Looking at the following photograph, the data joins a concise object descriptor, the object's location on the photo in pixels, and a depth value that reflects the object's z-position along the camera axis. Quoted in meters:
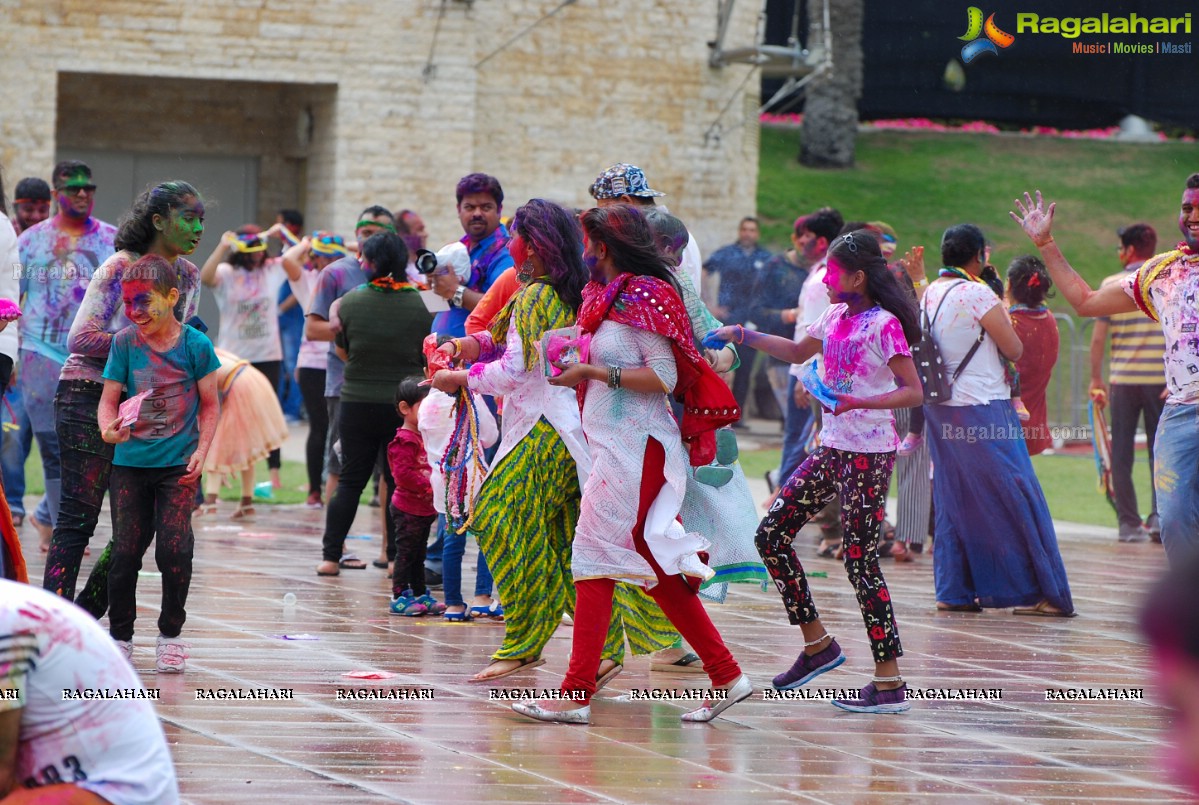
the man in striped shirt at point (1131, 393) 24.00
